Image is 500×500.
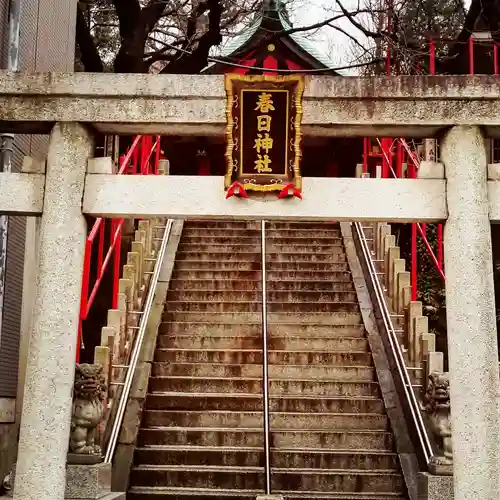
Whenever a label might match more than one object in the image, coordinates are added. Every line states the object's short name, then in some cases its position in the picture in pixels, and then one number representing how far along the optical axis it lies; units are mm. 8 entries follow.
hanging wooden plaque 5445
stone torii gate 5316
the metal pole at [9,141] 7121
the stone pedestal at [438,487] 6191
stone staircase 7223
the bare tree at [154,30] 8828
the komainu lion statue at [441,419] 6281
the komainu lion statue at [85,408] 6180
